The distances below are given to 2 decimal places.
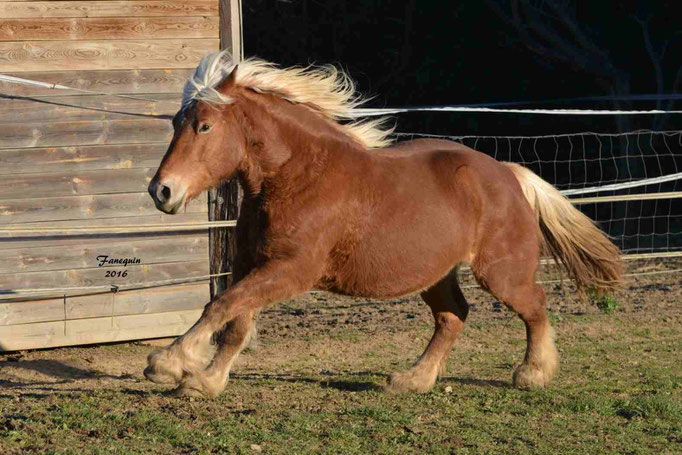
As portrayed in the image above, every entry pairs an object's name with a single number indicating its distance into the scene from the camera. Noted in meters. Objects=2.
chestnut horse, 10.37
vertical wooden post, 15.51
